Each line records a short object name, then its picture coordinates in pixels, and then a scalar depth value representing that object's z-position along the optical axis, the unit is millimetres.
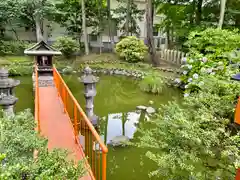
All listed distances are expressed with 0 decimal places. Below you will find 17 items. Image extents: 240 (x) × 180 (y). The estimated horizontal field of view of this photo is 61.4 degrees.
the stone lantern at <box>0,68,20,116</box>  3521
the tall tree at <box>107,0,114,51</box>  14262
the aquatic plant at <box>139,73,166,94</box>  7926
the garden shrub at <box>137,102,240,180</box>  2217
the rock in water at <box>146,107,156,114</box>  6256
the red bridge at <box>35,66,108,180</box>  2699
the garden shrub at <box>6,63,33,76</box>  9832
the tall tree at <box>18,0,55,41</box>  11844
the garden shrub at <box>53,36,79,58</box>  11507
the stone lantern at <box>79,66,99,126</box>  4637
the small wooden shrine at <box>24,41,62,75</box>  6059
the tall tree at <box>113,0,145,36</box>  13844
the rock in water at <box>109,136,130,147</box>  4266
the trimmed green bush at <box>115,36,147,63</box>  11277
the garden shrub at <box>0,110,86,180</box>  1289
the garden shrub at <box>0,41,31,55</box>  12016
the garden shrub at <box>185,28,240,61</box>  7055
